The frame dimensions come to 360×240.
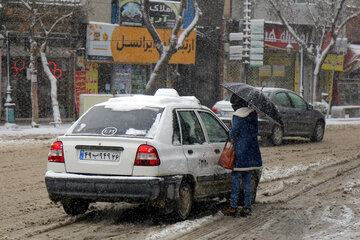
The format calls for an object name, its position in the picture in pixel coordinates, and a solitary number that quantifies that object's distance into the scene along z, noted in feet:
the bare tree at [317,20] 110.32
